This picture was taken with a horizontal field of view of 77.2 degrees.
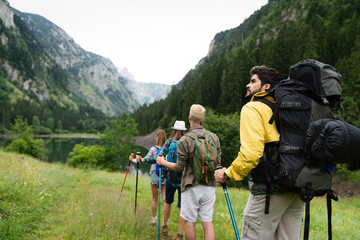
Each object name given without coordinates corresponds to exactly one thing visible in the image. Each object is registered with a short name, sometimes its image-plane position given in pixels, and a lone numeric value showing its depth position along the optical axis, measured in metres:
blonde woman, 5.50
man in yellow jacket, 2.24
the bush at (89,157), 28.79
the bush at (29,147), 31.94
